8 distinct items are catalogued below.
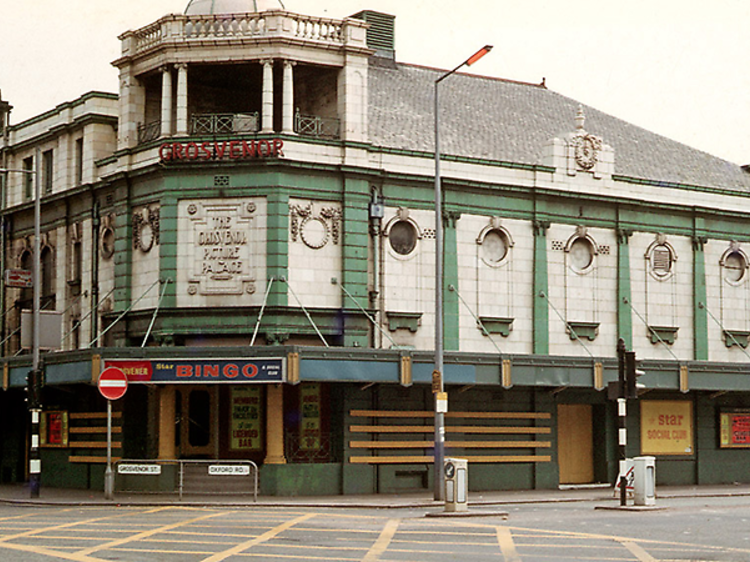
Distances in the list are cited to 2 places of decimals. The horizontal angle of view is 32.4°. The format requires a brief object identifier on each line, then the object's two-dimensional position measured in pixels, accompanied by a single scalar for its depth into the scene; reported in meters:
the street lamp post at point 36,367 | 36.88
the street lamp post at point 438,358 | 33.78
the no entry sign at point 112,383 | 35.19
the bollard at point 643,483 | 32.03
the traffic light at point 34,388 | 37.56
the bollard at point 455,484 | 29.77
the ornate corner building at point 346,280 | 38.81
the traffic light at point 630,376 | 32.50
